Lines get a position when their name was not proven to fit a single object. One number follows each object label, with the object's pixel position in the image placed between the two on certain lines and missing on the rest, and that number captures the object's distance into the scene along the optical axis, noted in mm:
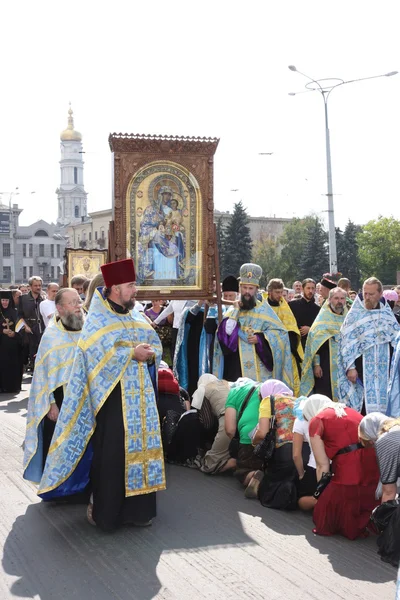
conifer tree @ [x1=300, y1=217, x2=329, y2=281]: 59094
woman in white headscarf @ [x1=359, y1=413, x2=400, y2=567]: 5402
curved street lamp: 22984
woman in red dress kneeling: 6012
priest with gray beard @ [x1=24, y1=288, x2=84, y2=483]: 6992
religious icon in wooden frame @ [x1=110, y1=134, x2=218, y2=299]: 9289
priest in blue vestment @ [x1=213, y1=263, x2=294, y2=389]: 9477
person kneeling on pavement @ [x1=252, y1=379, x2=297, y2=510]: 6770
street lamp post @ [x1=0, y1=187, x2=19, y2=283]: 65975
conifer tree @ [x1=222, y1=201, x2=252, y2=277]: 58750
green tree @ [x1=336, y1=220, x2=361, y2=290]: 64000
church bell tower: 144900
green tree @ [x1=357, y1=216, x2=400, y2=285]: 68000
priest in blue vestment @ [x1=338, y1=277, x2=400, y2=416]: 8781
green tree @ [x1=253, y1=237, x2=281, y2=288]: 73188
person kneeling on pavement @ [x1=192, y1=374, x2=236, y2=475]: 7988
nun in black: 14492
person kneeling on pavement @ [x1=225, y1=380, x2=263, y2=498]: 7605
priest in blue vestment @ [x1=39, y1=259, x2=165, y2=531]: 6129
